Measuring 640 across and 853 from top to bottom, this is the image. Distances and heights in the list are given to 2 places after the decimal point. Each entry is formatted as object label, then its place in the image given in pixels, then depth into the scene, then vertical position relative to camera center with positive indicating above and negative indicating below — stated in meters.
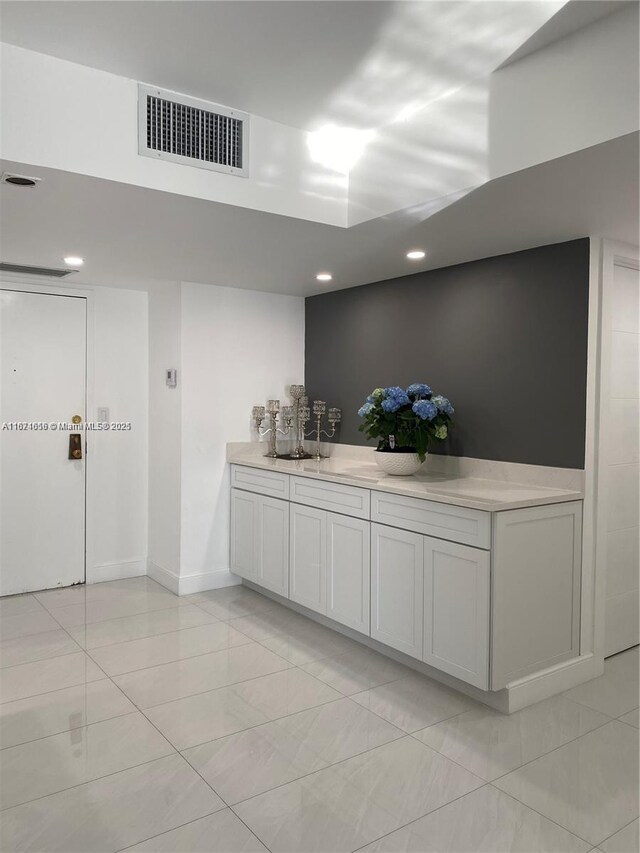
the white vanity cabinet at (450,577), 2.73 -0.77
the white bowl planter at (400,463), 3.52 -0.29
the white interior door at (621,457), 3.18 -0.22
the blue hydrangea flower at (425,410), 3.43 +0.00
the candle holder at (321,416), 4.54 -0.05
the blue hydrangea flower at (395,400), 3.55 +0.05
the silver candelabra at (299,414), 4.59 -0.04
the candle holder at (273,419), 4.58 -0.08
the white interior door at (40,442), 4.33 -0.24
